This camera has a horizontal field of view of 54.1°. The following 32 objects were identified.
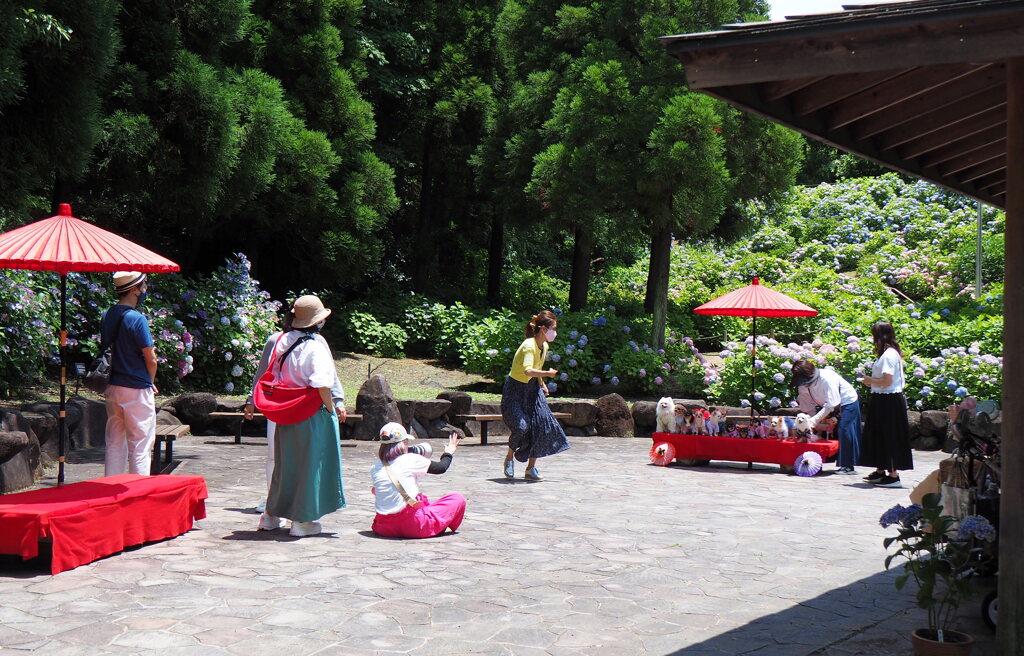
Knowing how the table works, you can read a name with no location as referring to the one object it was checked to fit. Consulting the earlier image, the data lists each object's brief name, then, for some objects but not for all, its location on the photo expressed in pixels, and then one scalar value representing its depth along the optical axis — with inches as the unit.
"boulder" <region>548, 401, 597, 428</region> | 573.0
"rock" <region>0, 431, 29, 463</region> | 318.7
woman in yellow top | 401.7
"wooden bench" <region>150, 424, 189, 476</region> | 385.7
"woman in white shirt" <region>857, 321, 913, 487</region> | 406.3
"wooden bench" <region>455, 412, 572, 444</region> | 523.5
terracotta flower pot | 169.5
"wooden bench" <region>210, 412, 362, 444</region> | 499.7
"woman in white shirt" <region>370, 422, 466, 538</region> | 283.1
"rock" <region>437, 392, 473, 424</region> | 553.3
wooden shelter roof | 145.2
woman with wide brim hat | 285.0
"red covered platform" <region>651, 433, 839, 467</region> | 450.0
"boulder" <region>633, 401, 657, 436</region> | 585.0
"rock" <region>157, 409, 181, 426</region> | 501.7
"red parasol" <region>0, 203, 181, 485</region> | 290.2
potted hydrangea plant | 173.3
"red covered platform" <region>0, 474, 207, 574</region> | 233.6
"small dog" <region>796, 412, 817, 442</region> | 450.3
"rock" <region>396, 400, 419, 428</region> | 542.0
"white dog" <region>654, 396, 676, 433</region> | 476.4
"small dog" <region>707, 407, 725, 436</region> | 469.7
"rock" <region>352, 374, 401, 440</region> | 523.2
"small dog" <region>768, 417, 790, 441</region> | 456.1
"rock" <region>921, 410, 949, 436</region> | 538.9
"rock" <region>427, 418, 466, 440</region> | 545.3
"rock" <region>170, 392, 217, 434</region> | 520.7
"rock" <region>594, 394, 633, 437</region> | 575.5
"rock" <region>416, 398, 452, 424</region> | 544.4
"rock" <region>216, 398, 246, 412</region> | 520.4
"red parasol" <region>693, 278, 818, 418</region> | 494.0
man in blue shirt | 302.5
